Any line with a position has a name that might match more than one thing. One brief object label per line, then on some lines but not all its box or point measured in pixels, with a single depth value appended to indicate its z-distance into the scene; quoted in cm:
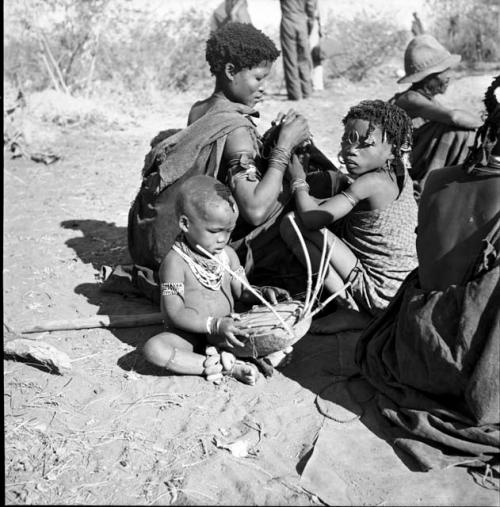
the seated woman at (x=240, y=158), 400
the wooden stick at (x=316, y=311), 336
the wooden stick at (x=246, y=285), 329
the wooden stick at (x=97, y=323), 418
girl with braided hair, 387
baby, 351
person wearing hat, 582
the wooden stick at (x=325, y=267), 342
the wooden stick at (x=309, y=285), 340
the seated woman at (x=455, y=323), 276
